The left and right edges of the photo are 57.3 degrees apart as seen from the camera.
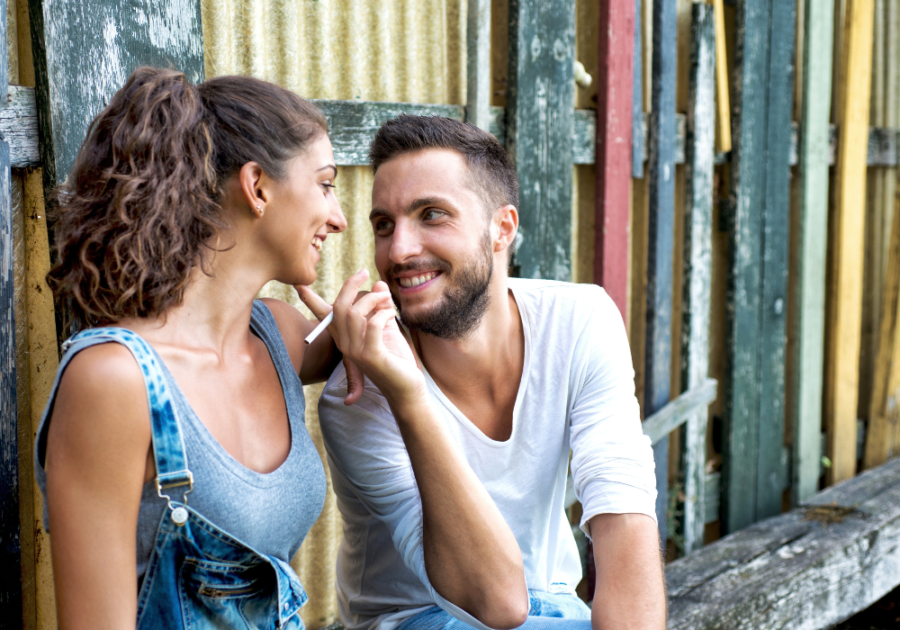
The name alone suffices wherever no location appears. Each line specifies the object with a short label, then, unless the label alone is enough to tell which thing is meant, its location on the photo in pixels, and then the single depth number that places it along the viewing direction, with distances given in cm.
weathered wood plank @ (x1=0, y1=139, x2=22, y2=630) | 174
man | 187
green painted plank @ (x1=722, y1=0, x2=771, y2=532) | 380
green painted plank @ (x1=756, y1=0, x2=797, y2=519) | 393
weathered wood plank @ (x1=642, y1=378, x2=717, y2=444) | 344
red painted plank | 316
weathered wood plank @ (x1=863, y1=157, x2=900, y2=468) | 478
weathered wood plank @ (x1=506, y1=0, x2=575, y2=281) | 290
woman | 141
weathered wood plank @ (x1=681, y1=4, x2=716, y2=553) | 356
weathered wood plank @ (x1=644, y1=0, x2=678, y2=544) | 339
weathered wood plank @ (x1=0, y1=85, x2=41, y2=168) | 179
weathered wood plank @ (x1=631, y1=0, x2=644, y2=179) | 334
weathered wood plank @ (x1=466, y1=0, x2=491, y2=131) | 277
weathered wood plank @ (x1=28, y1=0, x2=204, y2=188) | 175
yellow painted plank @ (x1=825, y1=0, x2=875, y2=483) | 442
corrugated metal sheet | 240
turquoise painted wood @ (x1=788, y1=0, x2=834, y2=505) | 410
